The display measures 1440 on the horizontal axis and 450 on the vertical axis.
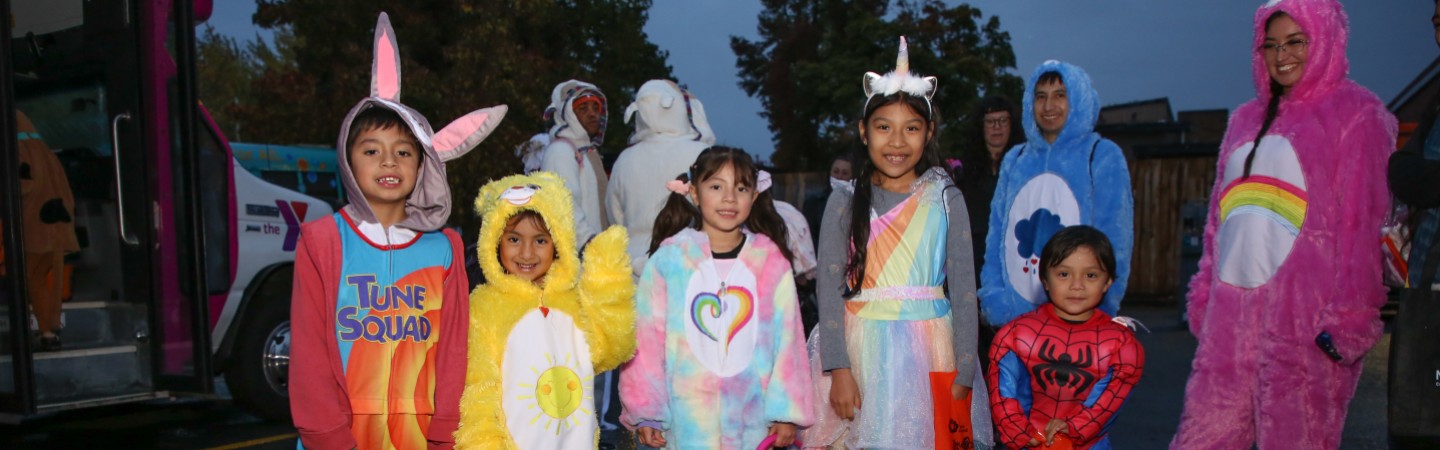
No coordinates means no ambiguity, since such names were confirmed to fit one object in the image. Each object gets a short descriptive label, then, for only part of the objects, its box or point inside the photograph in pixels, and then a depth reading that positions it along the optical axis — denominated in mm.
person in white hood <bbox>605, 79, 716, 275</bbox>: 5203
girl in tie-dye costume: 3477
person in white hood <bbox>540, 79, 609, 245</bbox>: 5730
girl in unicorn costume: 3432
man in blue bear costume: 3955
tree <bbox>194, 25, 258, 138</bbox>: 32344
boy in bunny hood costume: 3000
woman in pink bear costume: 3500
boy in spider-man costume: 3357
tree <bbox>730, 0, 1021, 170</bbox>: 24188
